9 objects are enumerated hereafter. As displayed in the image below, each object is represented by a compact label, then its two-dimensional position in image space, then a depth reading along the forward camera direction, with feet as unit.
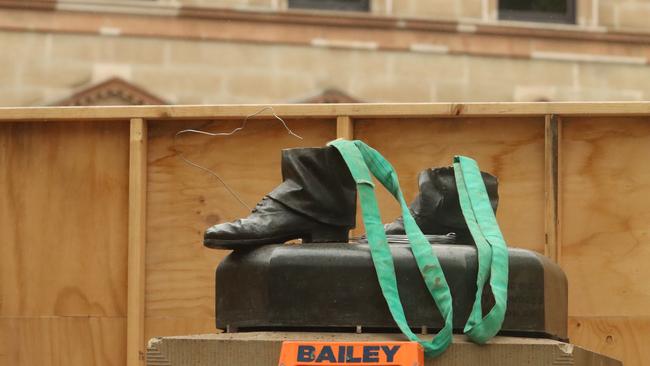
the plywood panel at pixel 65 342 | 31.35
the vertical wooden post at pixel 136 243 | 30.90
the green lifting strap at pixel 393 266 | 20.60
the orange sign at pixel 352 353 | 19.93
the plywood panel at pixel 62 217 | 31.73
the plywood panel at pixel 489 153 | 30.85
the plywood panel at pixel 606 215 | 30.58
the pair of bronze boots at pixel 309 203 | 22.34
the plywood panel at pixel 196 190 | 31.26
